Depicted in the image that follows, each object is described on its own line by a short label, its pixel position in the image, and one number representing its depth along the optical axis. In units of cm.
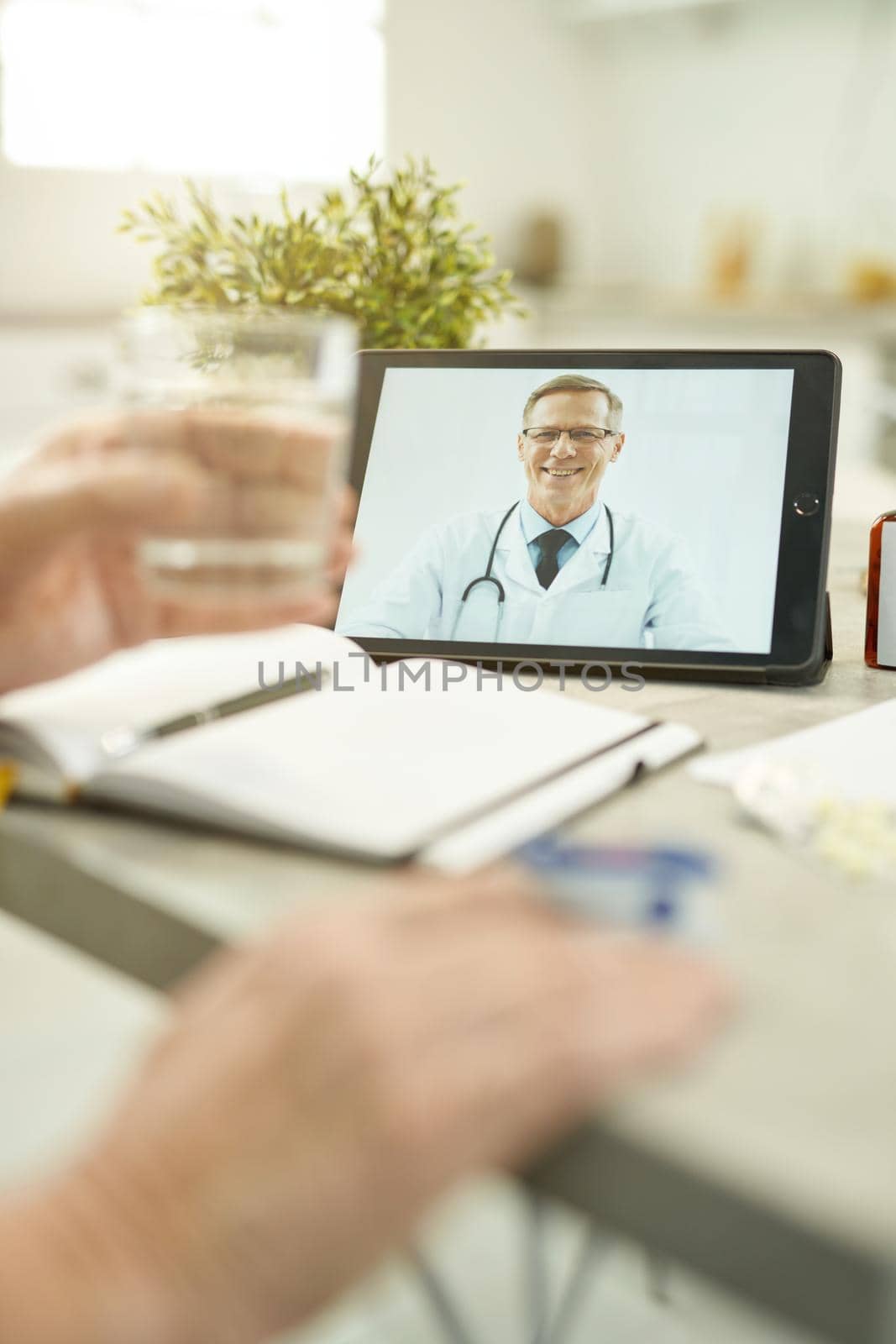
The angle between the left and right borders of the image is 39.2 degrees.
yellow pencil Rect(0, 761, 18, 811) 57
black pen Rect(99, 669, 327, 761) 59
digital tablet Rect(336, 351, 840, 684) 79
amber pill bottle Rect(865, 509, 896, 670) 83
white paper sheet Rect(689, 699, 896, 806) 59
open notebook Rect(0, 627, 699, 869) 51
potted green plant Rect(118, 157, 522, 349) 107
